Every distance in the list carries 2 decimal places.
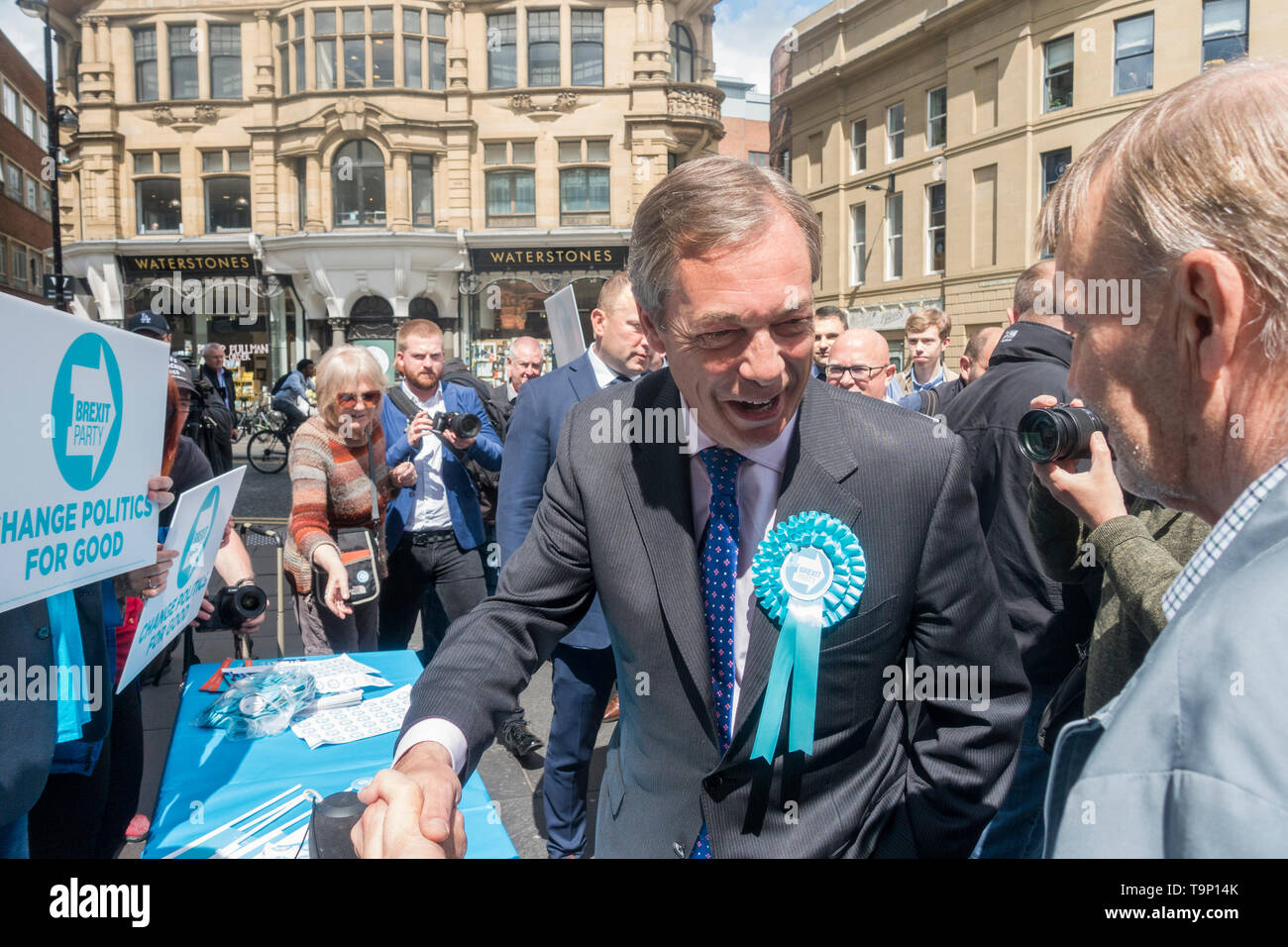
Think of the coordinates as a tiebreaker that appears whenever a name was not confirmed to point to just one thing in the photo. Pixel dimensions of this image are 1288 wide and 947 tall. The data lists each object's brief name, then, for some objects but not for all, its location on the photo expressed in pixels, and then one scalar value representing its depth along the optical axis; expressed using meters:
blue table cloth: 1.94
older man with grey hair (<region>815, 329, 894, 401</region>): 4.65
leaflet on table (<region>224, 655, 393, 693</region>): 2.84
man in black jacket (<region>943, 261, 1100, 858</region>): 2.23
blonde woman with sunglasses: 3.53
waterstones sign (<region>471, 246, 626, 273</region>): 23.34
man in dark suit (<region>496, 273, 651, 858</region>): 3.10
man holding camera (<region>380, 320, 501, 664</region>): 4.11
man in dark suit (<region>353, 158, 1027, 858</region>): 1.37
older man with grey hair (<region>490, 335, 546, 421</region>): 6.36
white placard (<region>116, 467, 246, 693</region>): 2.33
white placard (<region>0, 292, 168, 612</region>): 1.64
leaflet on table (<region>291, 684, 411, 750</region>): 2.48
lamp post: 9.51
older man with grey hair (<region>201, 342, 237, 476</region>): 8.78
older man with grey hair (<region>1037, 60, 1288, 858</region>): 0.57
